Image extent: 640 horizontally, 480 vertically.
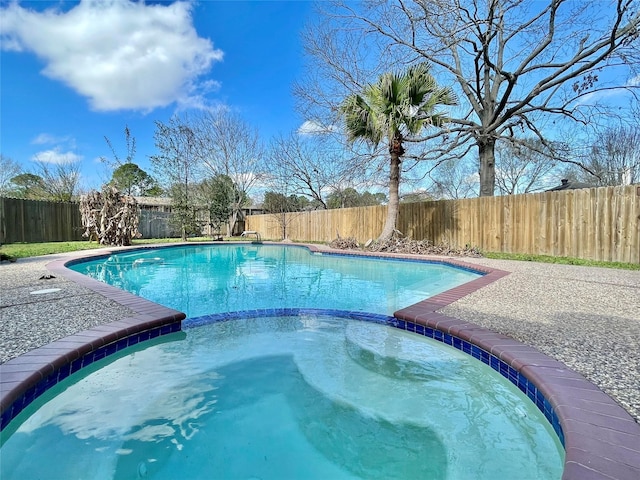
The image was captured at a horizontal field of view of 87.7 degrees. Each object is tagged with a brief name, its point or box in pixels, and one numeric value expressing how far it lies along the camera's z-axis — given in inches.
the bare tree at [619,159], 641.0
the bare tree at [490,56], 324.5
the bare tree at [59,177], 786.7
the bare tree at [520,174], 810.8
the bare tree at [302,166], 753.0
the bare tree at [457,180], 852.0
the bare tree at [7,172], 812.6
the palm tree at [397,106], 386.6
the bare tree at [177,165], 661.3
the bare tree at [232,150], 793.6
